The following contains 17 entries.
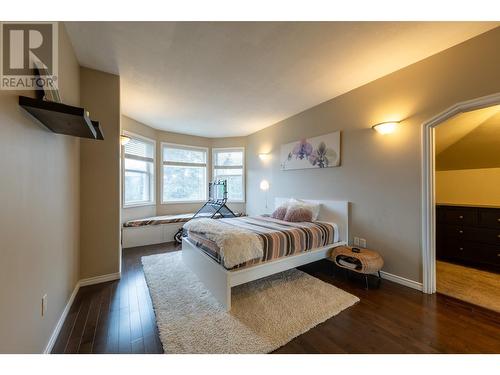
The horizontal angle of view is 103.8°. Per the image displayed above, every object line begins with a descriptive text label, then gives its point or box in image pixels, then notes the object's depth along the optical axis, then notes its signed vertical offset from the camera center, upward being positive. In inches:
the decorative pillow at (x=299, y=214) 126.2 -16.8
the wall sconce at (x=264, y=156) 184.8 +31.1
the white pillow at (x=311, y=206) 129.1 -11.6
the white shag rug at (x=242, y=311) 60.5 -47.3
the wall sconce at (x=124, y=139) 133.5 +34.2
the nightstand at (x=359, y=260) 93.0 -35.3
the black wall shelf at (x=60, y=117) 45.0 +19.3
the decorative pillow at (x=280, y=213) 137.2 -17.6
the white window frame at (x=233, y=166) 217.2 +25.5
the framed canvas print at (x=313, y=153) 125.0 +25.8
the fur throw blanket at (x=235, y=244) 79.1 -23.1
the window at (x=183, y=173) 199.9 +16.6
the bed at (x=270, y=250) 81.5 -31.7
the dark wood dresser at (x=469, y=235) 107.4 -27.6
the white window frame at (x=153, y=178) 155.7 +10.2
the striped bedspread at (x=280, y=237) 90.0 -24.7
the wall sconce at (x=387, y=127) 97.8 +31.2
